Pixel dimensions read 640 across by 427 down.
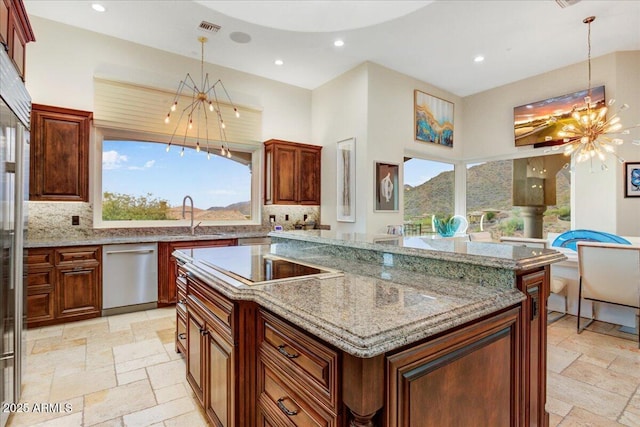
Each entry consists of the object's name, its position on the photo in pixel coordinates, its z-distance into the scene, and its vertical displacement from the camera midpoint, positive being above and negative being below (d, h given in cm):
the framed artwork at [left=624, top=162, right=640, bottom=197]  454 +52
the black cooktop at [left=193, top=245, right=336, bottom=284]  166 -30
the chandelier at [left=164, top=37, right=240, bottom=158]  471 +164
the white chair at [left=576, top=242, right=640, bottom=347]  310 -58
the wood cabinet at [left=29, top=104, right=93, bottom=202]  359 +72
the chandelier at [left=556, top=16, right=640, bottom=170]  429 +114
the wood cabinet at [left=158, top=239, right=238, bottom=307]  411 -73
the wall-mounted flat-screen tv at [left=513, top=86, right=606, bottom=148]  490 +164
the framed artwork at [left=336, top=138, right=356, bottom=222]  509 +58
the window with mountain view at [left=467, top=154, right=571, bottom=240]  528 +27
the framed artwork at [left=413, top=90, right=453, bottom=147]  559 +177
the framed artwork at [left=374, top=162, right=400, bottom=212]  502 +47
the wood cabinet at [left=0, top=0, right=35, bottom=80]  179 +116
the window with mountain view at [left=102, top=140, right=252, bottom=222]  440 +49
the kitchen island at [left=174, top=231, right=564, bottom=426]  97 -46
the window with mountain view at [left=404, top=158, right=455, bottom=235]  577 +45
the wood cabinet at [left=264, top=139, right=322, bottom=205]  521 +73
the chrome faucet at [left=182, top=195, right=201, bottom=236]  484 +18
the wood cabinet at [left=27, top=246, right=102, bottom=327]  343 -76
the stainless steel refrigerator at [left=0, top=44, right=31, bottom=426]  177 -6
